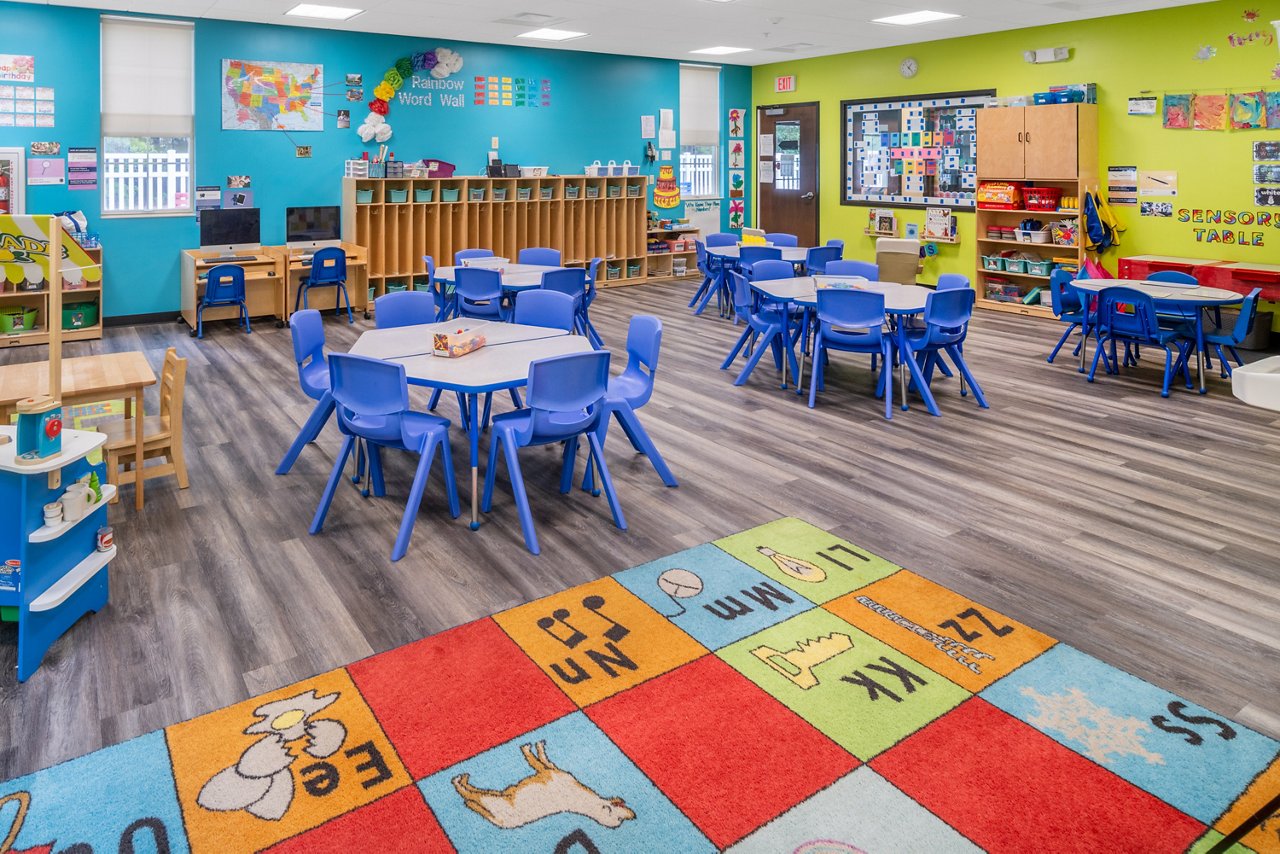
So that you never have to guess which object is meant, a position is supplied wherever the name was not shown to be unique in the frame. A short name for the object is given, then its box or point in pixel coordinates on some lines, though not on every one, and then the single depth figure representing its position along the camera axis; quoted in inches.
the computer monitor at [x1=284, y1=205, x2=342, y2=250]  369.1
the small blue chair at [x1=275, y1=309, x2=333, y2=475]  175.8
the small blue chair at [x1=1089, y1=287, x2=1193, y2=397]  247.4
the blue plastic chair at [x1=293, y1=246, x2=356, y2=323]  346.0
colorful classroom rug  84.7
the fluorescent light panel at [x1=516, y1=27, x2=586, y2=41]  376.2
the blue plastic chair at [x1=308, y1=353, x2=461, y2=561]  143.8
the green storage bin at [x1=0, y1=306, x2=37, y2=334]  301.1
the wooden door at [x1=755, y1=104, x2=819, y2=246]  479.2
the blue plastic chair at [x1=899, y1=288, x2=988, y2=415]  227.9
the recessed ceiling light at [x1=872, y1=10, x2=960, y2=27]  340.2
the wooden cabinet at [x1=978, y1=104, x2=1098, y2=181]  346.9
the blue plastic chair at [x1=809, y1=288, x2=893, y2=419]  228.1
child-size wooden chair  161.6
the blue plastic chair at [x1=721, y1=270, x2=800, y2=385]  261.1
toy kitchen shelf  107.9
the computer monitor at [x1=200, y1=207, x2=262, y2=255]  345.4
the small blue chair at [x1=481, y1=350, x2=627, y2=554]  147.3
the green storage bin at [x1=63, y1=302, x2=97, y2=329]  315.3
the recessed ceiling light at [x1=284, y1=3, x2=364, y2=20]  318.2
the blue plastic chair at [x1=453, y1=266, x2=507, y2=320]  270.7
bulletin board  403.9
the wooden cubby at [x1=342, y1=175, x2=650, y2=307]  383.6
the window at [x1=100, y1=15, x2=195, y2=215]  328.8
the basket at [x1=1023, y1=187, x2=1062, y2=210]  360.8
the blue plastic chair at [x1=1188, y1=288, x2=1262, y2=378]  238.2
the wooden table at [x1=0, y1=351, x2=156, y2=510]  151.7
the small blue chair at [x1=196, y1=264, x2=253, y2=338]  320.5
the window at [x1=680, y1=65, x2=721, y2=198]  492.7
